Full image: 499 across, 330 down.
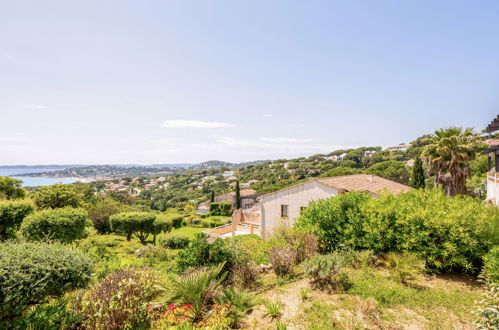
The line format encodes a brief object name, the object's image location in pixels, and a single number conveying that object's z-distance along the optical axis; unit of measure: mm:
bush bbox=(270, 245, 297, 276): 6441
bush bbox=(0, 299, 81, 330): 3590
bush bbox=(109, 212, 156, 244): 21562
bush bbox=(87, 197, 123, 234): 29062
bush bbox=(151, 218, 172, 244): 23797
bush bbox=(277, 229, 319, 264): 7391
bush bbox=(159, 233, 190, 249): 20766
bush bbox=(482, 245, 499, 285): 4711
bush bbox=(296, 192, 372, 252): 7488
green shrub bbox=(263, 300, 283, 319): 4188
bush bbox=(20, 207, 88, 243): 12383
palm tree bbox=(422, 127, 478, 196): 15492
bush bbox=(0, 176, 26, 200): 21797
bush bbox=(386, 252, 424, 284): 5391
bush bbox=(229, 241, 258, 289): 5605
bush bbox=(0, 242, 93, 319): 3529
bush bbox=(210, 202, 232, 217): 54719
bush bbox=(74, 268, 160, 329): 3611
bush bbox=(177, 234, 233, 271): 5812
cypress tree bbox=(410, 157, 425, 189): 27344
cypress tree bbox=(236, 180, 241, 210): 50781
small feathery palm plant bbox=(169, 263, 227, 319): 4188
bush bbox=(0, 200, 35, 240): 13172
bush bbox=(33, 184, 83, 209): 19812
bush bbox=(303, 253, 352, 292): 5254
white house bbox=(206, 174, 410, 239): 15898
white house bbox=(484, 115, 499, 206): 10702
